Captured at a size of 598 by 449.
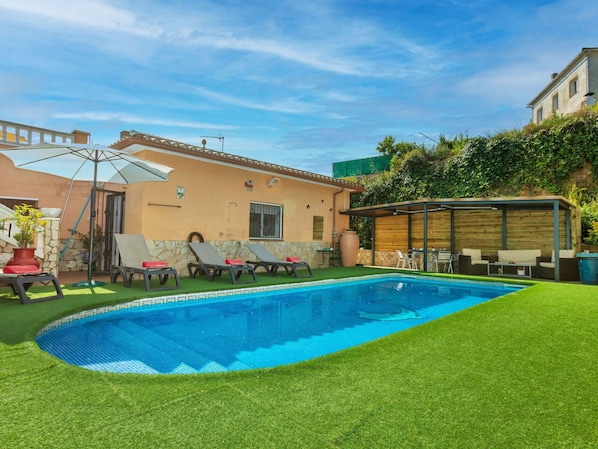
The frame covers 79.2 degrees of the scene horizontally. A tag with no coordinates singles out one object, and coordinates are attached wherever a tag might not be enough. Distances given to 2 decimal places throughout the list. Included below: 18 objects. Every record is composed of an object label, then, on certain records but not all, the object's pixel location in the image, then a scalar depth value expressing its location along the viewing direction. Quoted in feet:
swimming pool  13.10
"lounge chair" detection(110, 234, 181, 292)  24.70
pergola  34.55
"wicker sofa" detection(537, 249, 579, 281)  35.24
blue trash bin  31.60
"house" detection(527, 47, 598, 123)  65.57
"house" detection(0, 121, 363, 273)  31.83
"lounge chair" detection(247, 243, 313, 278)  34.50
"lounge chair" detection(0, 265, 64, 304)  18.19
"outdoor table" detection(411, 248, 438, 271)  45.69
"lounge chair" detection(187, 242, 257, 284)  29.58
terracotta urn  48.91
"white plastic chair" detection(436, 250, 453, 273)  43.91
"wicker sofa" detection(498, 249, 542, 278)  40.22
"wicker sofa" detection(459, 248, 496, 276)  41.24
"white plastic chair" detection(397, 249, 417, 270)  48.70
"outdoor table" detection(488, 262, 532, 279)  38.55
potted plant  21.42
